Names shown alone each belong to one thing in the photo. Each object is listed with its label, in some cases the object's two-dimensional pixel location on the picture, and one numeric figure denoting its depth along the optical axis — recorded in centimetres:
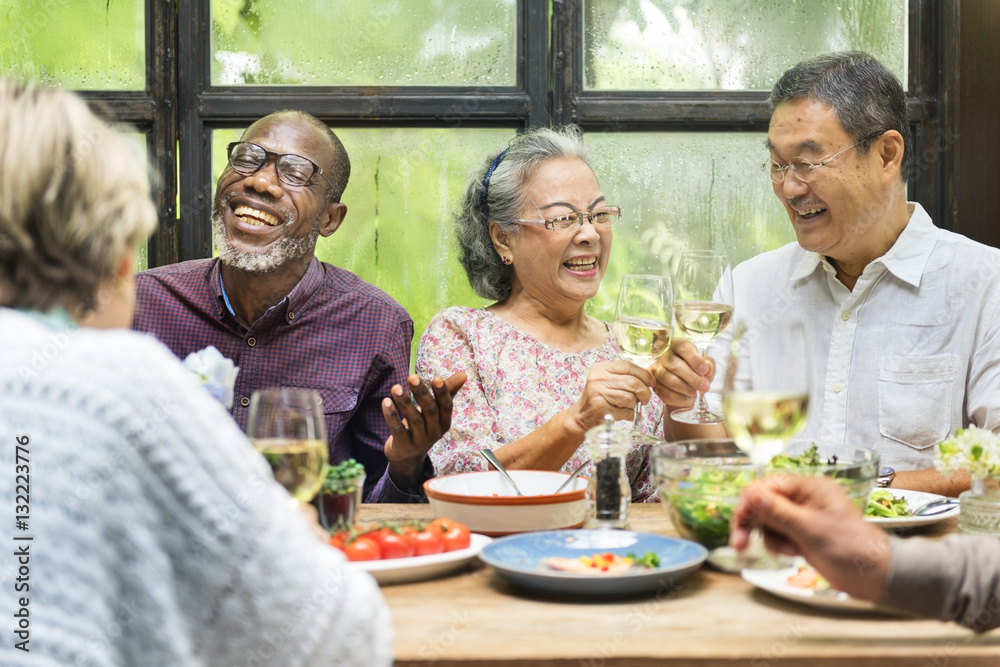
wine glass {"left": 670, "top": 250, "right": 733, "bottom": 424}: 171
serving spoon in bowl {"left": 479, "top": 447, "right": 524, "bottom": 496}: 166
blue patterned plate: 117
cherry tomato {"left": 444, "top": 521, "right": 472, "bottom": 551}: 134
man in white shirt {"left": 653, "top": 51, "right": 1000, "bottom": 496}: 226
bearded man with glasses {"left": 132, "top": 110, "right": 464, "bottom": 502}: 245
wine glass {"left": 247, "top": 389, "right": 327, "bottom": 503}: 115
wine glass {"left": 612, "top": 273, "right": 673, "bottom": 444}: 169
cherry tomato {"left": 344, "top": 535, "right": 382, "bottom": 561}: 128
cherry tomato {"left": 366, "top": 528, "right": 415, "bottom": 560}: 129
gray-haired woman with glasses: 232
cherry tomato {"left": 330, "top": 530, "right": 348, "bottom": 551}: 130
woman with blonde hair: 80
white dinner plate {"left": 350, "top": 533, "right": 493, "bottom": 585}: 124
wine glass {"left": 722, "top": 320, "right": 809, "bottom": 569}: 105
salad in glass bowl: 130
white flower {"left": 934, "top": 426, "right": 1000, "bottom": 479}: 137
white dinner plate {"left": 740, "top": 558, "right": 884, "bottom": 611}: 112
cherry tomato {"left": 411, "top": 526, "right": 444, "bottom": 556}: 131
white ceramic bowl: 146
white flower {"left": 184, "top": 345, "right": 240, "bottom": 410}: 141
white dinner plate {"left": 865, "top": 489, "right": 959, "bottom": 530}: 144
